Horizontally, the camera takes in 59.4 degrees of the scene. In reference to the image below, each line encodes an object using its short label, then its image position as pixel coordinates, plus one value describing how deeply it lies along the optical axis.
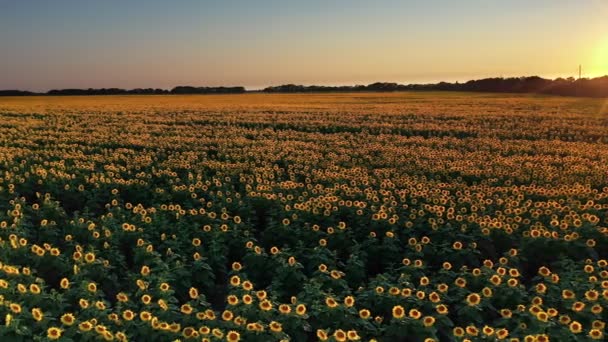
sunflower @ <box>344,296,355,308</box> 5.16
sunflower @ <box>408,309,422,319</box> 4.96
